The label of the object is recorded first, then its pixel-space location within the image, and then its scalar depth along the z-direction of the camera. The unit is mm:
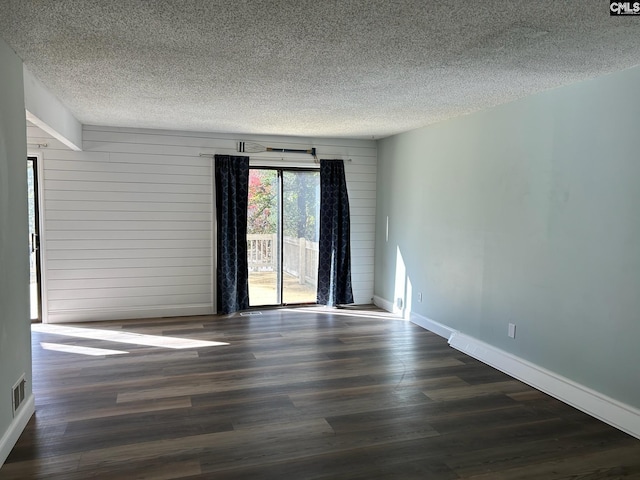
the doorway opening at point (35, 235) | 5379
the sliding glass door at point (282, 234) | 6316
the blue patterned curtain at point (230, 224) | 5945
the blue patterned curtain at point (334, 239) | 6398
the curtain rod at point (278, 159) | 6133
